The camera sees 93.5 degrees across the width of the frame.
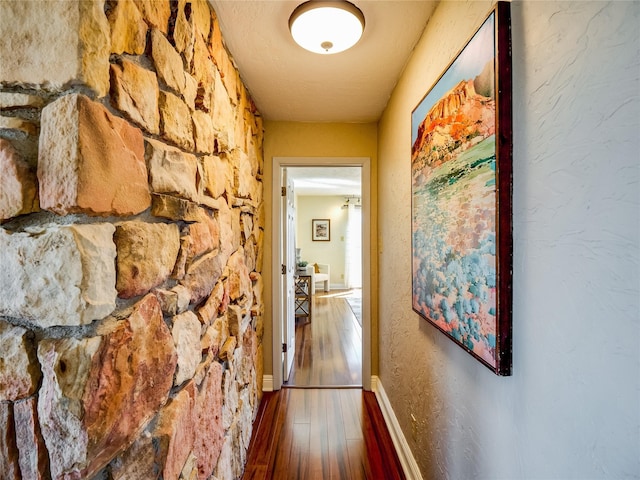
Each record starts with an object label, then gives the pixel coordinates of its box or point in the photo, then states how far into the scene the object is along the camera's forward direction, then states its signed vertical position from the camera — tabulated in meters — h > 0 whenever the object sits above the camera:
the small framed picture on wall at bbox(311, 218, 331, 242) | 8.05 +0.43
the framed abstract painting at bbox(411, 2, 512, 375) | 0.82 +0.16
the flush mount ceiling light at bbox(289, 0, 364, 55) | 1.25 +0.96
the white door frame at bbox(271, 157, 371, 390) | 2.63 -0.01
